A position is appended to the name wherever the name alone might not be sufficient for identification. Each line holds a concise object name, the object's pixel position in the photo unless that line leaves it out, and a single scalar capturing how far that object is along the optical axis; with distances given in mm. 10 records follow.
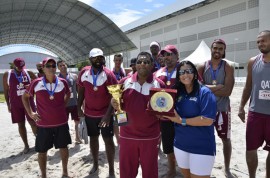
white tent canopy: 18213
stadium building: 22814
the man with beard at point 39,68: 4853
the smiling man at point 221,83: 2893
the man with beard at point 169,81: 2916
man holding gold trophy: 2296
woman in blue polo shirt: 1996
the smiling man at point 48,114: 2992
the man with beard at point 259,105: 2498
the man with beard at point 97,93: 3094
